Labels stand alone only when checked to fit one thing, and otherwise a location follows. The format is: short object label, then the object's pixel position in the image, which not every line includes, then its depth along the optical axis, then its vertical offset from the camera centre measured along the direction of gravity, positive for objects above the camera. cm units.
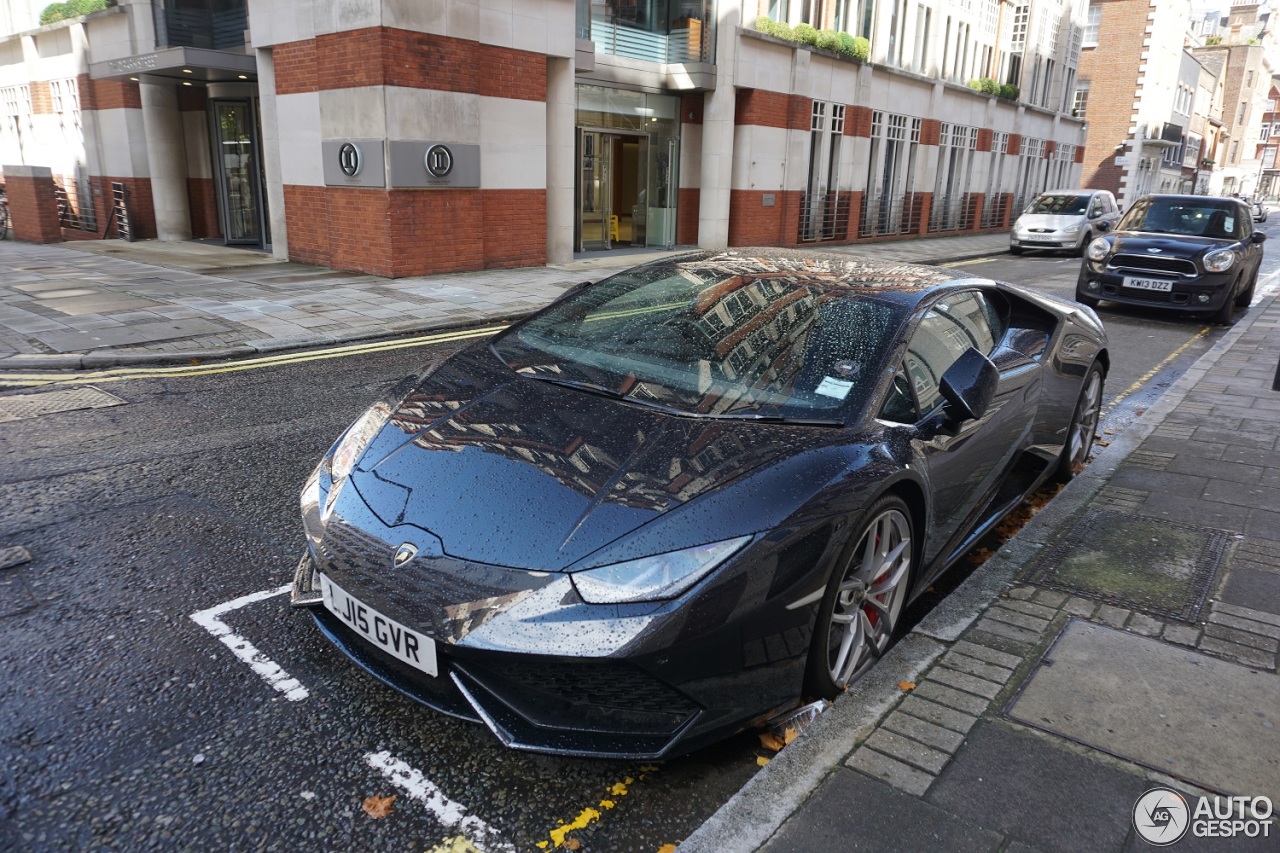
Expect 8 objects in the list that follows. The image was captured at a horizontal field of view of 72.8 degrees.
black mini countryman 1159 -74
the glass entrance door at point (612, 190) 1944 -11
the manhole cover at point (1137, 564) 366 -162
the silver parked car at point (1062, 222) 2317 -63
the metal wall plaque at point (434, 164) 1316 +23
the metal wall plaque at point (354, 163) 1318 +22
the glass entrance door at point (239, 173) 1822 +2
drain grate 620 -168
